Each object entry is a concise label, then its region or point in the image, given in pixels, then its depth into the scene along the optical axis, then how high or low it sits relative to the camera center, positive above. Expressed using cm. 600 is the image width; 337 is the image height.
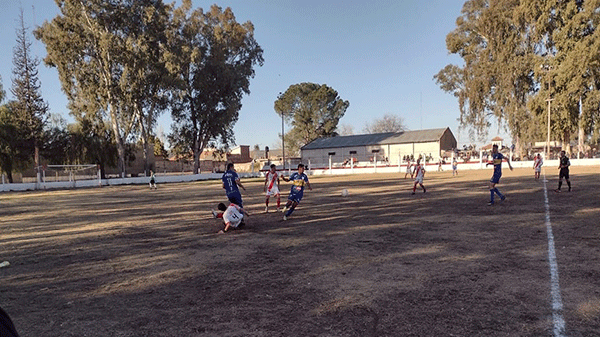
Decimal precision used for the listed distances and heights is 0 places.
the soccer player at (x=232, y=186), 1002 -66
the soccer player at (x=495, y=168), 1253 -42
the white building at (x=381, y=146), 5772 +243
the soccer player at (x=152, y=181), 2923 -132
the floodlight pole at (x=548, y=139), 3974 +187
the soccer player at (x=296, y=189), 1114 -87
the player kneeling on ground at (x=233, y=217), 934 -144
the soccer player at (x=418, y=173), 1686 -71
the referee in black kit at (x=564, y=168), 1503 -58
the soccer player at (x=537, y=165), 2339 -64
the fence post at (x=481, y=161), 4231 -49
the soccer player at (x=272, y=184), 1306 -81
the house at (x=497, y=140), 7912 +380
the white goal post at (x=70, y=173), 3347 -54
